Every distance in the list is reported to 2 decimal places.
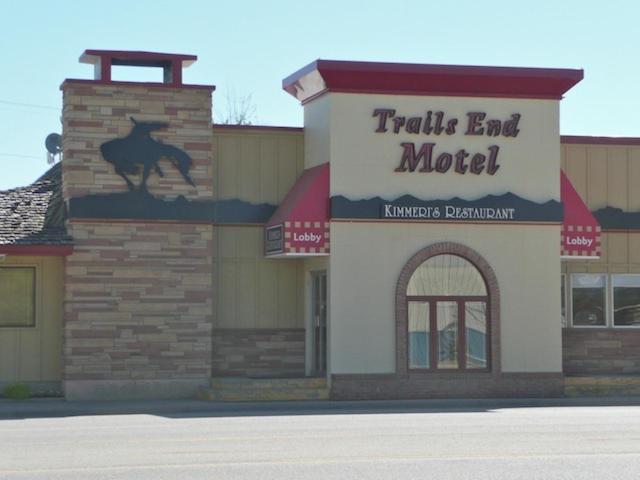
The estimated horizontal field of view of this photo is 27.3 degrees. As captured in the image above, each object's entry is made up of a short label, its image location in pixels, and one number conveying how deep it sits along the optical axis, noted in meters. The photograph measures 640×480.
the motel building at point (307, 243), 28.28
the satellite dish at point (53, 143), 37.12
